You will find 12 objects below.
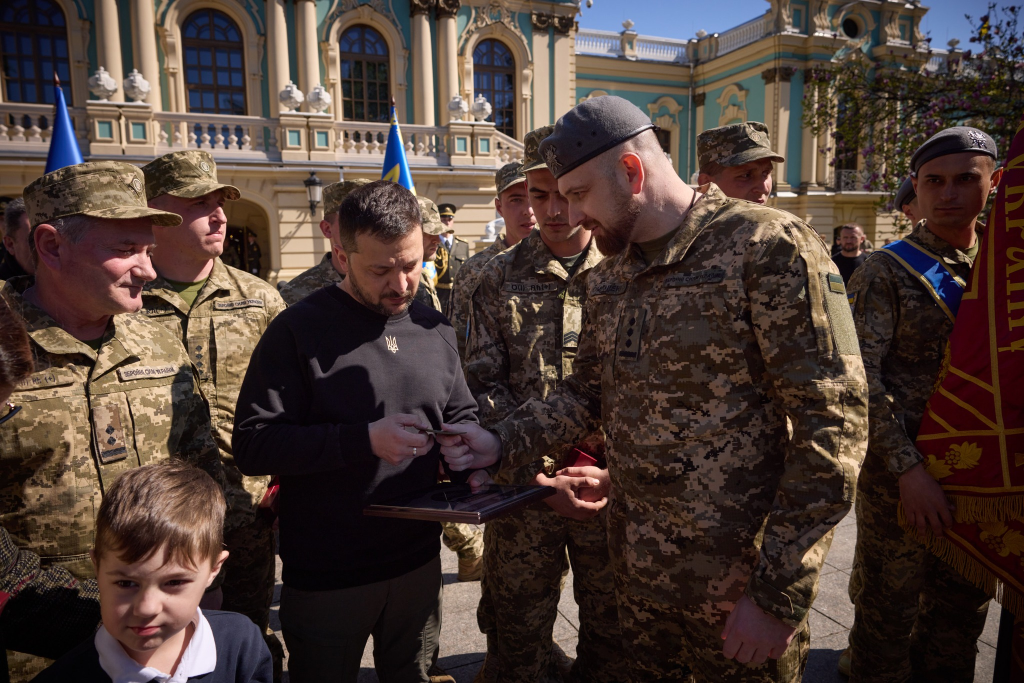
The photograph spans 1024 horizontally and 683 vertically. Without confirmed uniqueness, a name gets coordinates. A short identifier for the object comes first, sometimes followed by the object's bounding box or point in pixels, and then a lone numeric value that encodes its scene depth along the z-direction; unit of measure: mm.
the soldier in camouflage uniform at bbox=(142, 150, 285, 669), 2838
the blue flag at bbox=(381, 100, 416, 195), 7066
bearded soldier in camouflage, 1613
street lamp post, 14141
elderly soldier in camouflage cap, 1804
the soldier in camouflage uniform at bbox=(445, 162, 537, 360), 3674
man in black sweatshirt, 1925
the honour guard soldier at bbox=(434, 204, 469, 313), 7044
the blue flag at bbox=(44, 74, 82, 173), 5363
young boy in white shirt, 1419
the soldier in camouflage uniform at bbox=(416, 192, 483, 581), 4051
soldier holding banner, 2672
